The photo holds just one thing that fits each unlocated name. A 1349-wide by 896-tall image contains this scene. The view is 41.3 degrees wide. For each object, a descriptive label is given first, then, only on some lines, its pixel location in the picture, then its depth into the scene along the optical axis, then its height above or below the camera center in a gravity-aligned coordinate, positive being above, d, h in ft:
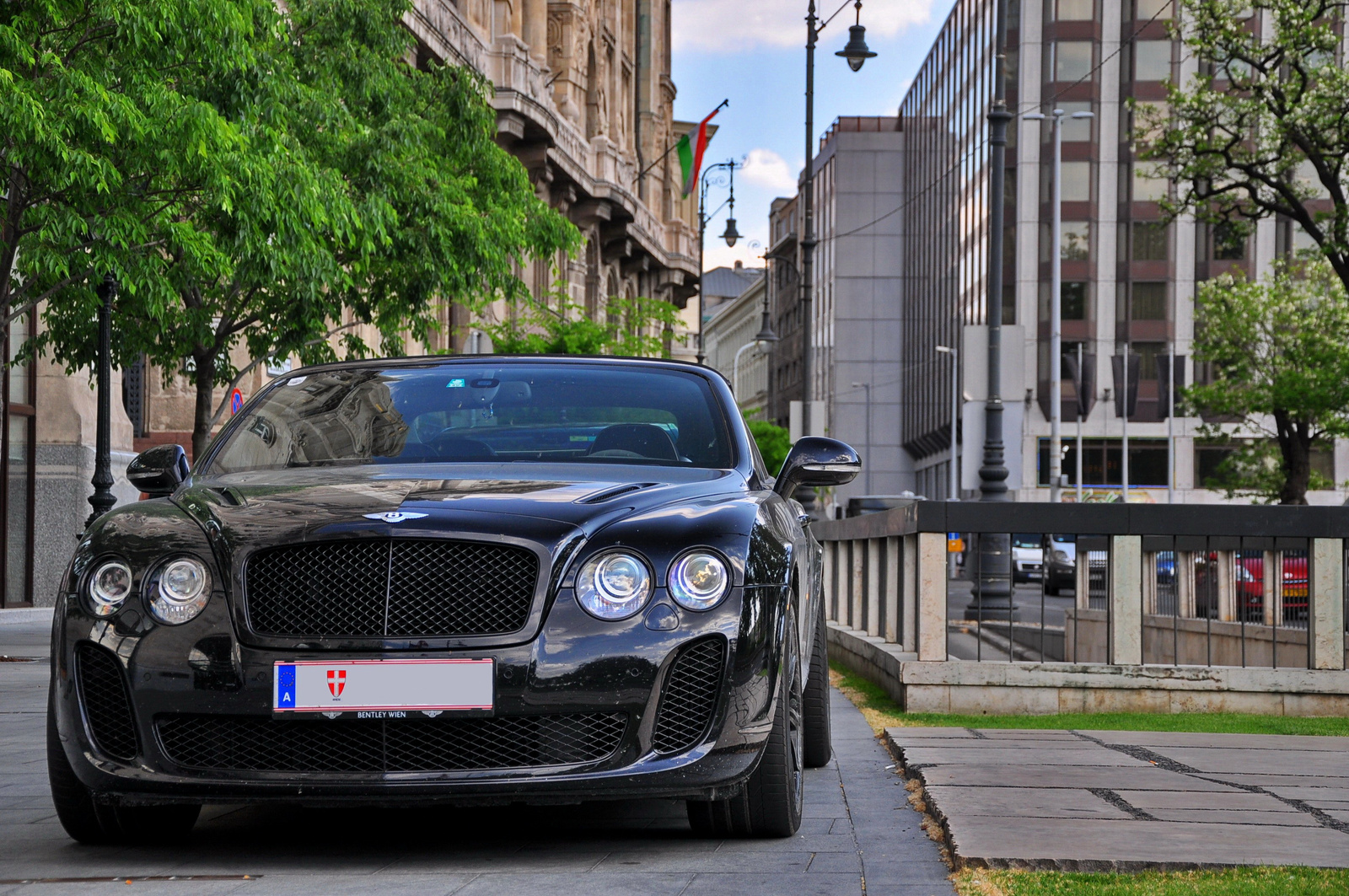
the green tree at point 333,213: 47.19 +8.41
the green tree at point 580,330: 129.49 +11.82
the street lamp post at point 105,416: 49.24 +1.89
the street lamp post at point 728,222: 174.40 +27.96
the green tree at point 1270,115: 73.92 +15.77
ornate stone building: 147.64 +35.83
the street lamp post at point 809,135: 102.42 +20.75
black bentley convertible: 14.76 -1.41
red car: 31.53 -1.77
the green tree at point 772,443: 230.21 +5.54
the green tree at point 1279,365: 135.23 +9.77
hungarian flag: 198.59 +38.42
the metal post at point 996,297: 64.95 +7.52
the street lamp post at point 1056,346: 140.36 +12.61
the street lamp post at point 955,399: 230.27 +11.78
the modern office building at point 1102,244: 216.54 +29.64
